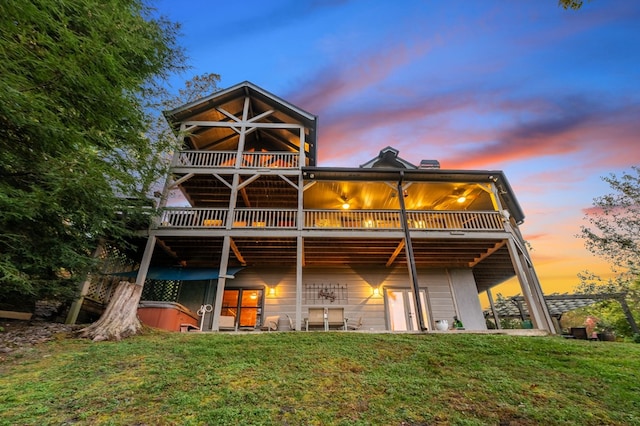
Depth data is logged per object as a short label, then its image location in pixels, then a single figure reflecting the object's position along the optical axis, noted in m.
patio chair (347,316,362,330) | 10.70
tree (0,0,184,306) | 4.98
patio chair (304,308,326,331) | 10.37
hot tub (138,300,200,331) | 8.42
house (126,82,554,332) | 10.02
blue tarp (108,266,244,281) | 10.13
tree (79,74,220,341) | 6.38
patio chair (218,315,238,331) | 10.01
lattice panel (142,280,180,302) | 11.35
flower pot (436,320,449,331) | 9.57
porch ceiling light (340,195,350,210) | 12.81
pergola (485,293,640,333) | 10.60
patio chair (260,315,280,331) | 10.34
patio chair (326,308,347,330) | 10.31
